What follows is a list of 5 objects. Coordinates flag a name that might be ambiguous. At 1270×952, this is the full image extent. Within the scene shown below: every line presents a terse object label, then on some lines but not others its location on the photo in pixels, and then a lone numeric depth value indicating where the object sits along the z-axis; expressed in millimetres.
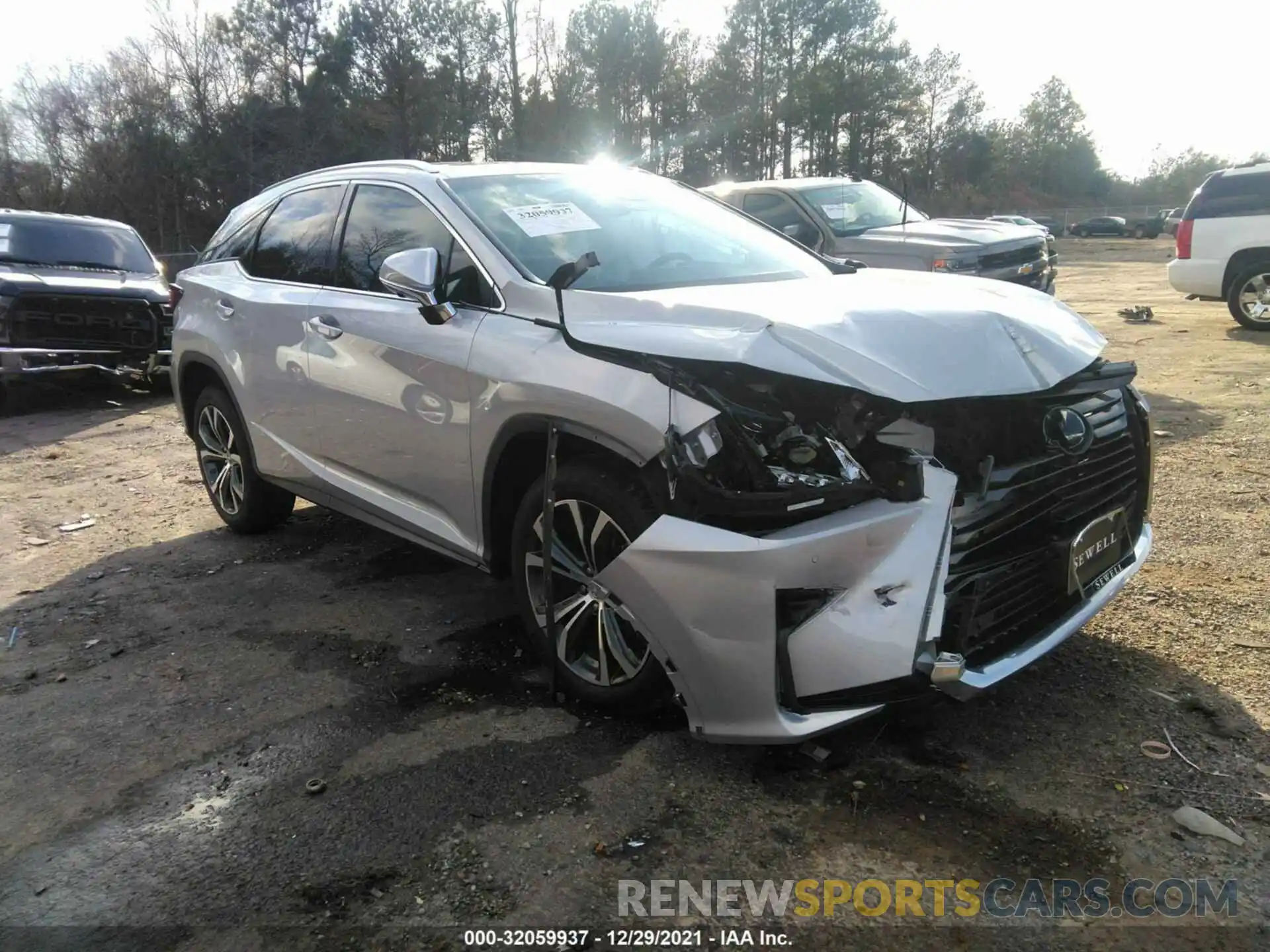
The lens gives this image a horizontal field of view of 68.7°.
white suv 10438
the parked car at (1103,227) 49000
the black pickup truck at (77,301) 9016
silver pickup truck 8375
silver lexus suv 2412
